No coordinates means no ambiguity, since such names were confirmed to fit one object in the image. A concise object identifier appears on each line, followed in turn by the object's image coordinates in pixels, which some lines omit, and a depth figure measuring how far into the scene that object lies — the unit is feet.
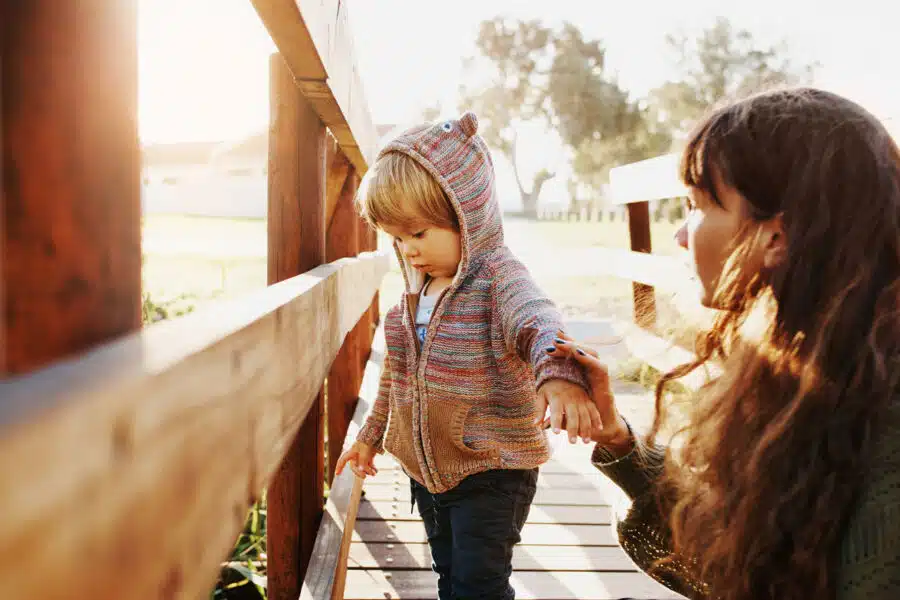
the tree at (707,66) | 126.72
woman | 3.73
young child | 6.79
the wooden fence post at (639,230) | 15.76
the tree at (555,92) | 132.26
